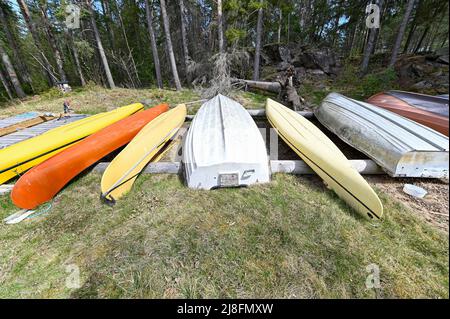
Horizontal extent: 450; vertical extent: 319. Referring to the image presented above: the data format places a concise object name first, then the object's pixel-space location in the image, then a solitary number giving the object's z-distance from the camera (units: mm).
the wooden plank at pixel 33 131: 3956
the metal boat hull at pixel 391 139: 2178
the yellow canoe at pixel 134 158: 2506
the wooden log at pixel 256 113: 5504
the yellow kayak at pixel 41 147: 2857
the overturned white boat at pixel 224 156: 2557
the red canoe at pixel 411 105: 2310
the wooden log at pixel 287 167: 2764
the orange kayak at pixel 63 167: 2391
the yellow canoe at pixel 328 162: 2129
